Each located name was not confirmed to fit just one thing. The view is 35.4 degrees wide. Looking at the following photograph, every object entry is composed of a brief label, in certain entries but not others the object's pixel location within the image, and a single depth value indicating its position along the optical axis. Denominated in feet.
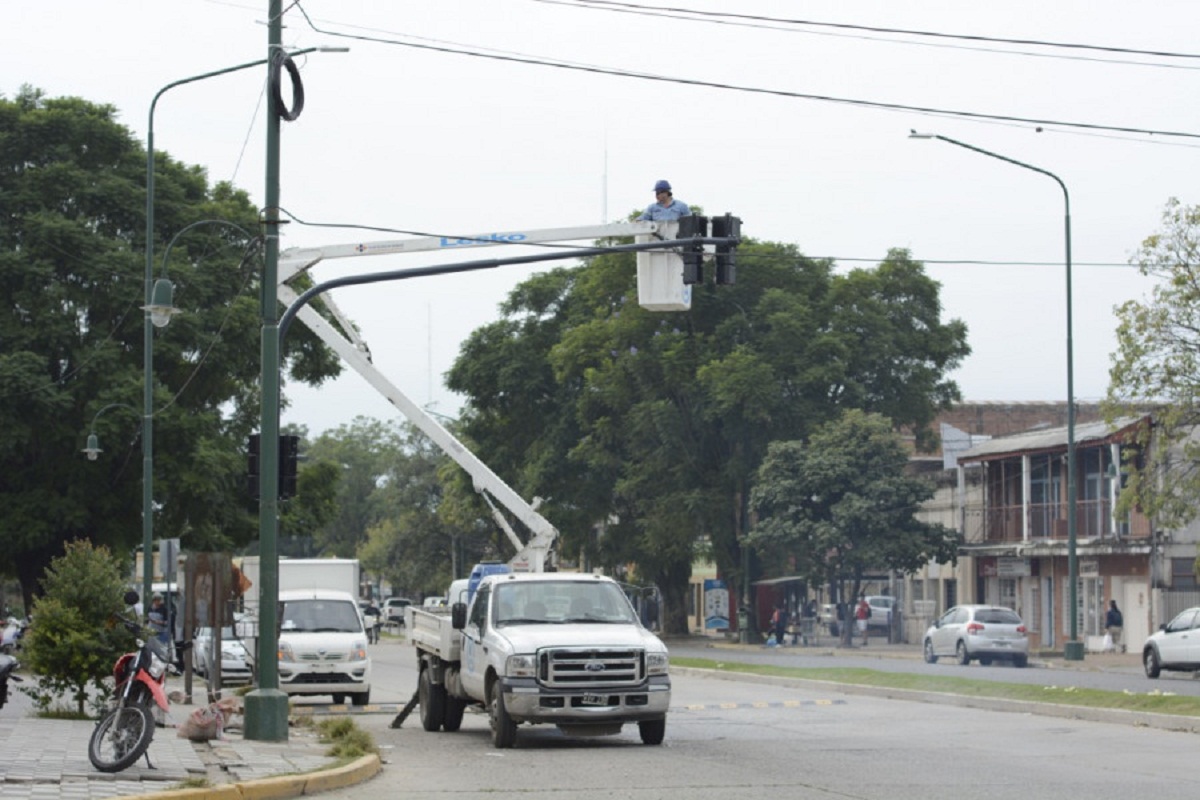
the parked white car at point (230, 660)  131.23
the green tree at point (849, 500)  200.75
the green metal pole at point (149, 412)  123.54
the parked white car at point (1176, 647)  123.65
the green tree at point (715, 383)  205.46
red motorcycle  51.75
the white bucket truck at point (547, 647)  66.69
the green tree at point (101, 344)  148.46
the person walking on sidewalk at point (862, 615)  228.33
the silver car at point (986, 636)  155.74
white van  98.27
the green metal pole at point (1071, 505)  143.64
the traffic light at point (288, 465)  71.87
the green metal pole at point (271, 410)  69.26
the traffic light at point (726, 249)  76.02
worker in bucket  79.66
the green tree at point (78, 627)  71.00
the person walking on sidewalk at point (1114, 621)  180.34
